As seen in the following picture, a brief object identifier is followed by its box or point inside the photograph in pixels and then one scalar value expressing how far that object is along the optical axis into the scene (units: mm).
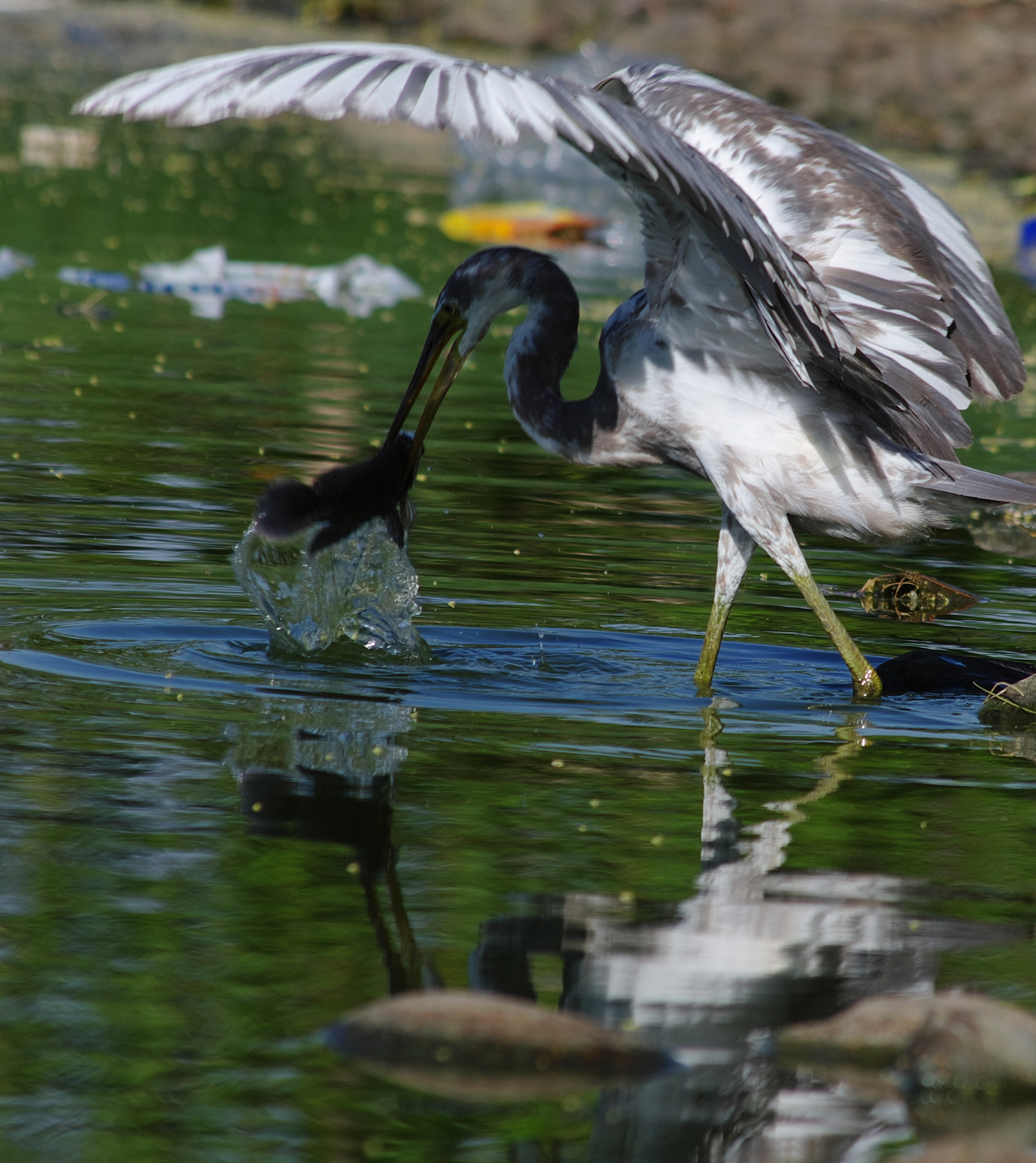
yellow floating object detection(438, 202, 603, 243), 34844
